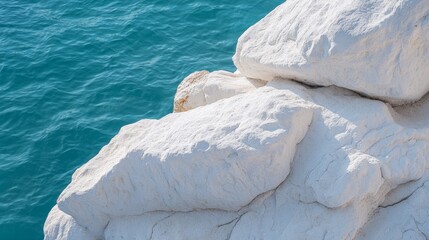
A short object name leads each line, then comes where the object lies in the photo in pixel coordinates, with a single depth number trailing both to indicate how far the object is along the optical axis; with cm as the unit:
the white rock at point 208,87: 922
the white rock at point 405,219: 720
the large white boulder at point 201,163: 729
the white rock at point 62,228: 863
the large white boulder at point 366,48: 740
